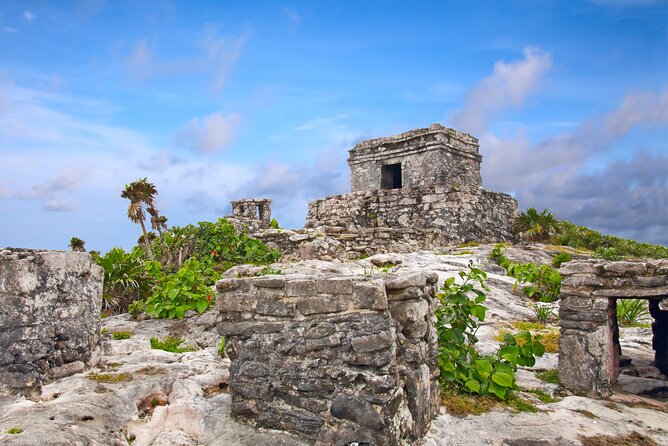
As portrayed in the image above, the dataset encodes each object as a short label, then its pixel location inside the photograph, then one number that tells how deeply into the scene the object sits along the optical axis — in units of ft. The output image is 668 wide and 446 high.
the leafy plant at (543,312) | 30.53
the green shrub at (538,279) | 34.60
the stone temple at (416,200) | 46.89
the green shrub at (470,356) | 19.48
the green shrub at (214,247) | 41.32
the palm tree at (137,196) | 51.72
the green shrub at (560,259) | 39.70
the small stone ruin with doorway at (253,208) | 71.97
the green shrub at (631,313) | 32.45
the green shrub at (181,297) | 28.27
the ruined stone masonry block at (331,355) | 14.78
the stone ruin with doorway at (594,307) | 20.22
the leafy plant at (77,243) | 58.39
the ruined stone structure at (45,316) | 15.84
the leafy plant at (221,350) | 20.71
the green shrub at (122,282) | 31.96
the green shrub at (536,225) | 54.29
